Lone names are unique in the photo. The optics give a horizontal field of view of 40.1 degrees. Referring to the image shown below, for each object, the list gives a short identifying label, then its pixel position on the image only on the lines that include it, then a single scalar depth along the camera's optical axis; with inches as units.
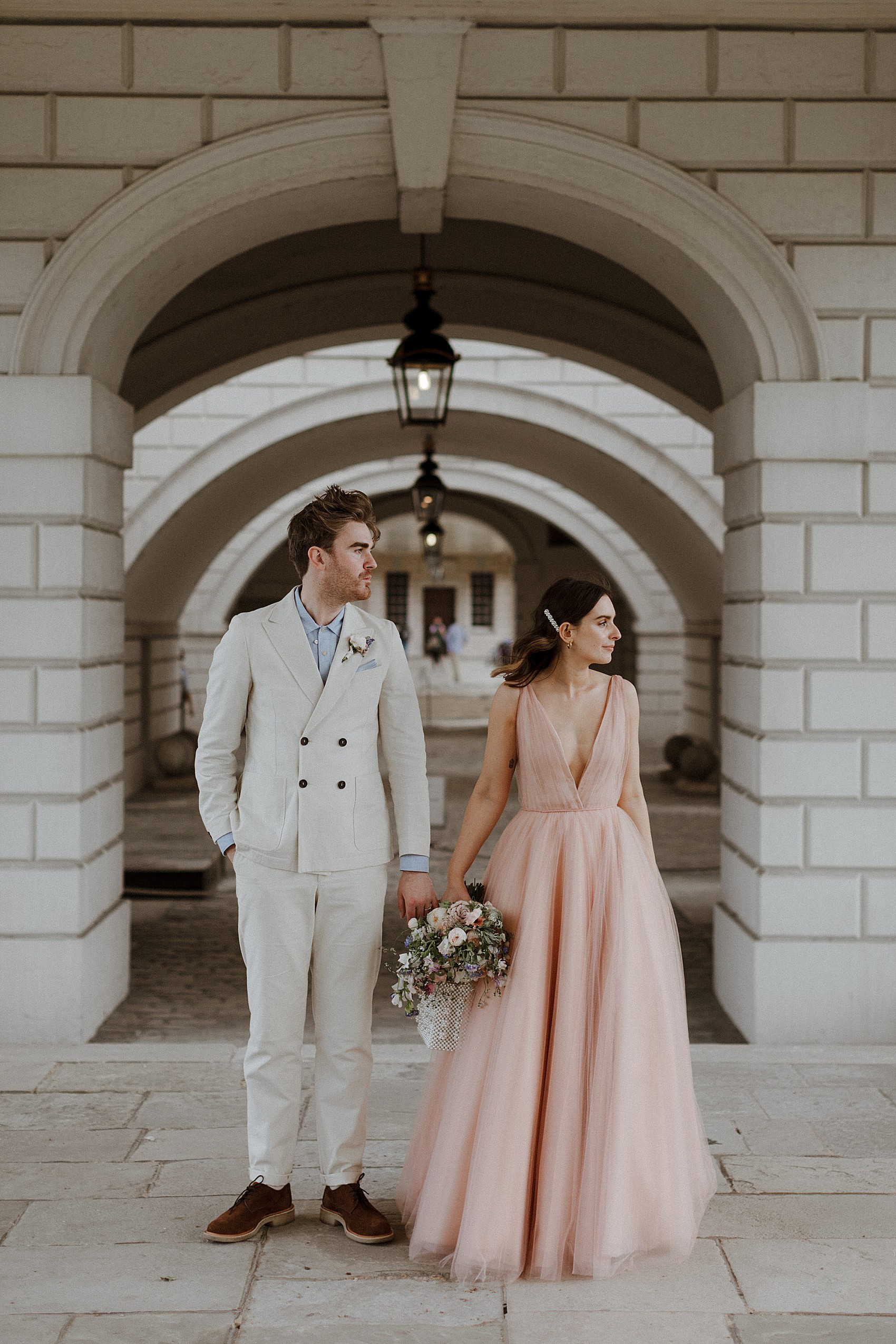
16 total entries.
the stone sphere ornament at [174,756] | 591.8
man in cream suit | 133.6
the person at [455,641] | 1433.3
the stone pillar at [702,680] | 618.2
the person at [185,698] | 663.9
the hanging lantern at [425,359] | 267.9
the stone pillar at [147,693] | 560.1
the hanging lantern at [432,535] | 568.1
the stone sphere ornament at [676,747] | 600.1
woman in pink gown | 125.6
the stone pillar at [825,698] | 215.2
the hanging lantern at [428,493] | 439.5
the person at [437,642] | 1413.6
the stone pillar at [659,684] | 732.7
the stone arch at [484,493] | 698.8
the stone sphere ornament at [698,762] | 584.1
